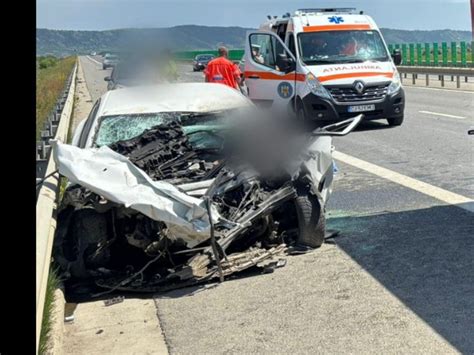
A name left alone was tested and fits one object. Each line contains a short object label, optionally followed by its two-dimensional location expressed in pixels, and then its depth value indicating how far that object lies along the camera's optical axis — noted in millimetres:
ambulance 14078
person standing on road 13414
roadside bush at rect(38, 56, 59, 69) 80812
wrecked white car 5227
